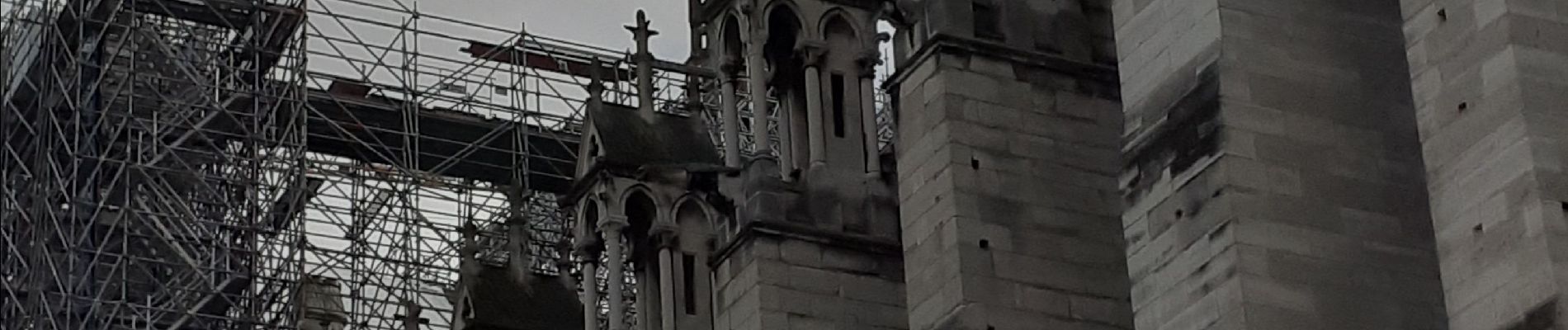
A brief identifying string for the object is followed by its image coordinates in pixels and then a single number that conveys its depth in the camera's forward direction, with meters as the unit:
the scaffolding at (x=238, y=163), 33.59
